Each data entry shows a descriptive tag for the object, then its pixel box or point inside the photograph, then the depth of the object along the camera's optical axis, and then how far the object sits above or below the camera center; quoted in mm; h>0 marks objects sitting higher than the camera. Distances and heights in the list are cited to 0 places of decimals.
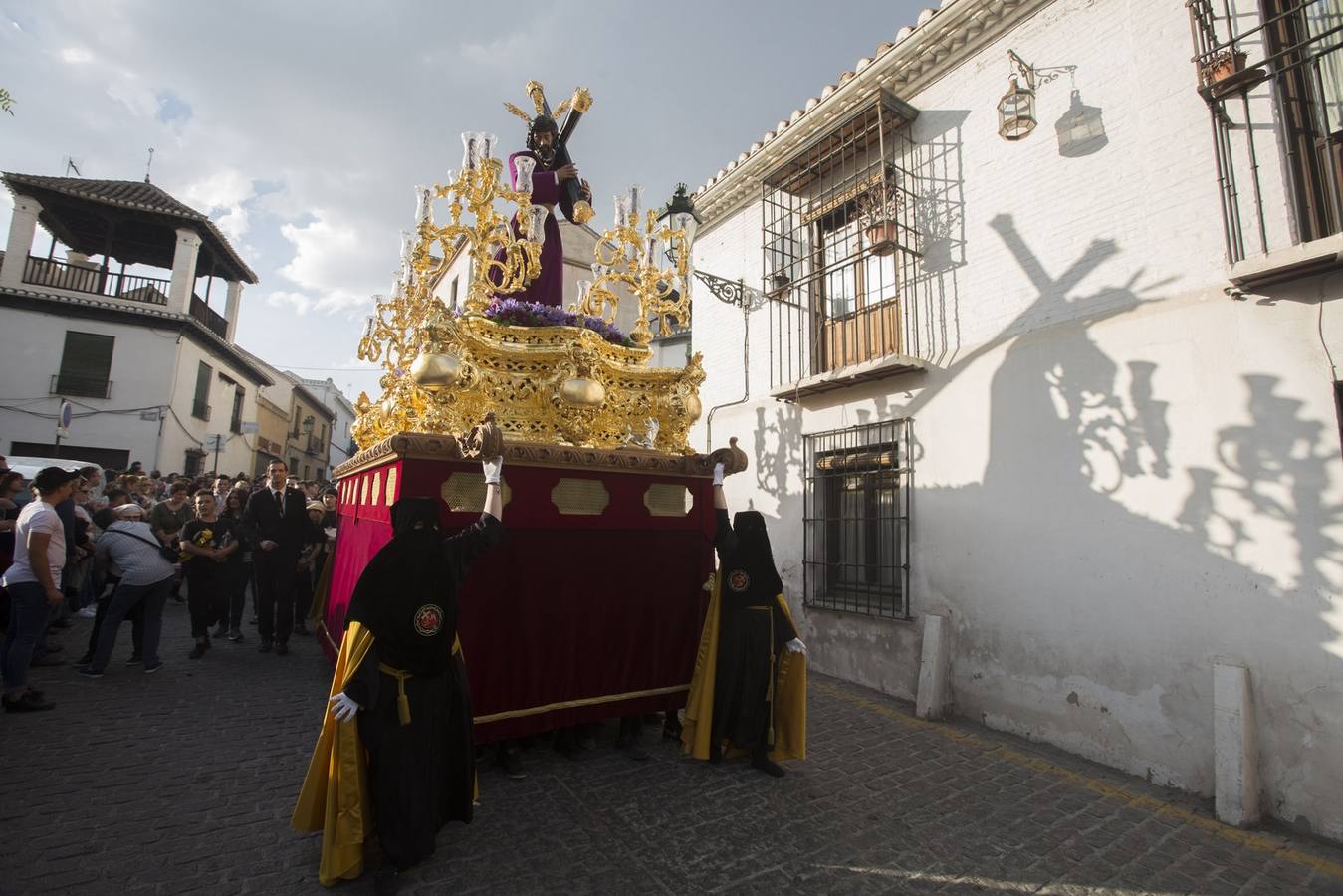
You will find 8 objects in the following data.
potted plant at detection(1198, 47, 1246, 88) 4199 +3231
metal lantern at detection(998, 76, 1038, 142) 5535 +3811
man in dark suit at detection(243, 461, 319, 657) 6828 -294
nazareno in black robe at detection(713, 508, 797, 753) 4387 -761
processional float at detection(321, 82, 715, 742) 3912 +399
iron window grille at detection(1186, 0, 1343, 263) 4070 +2958
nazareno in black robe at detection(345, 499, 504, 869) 2902 -829
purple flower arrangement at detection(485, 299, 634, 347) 4383 +1514
